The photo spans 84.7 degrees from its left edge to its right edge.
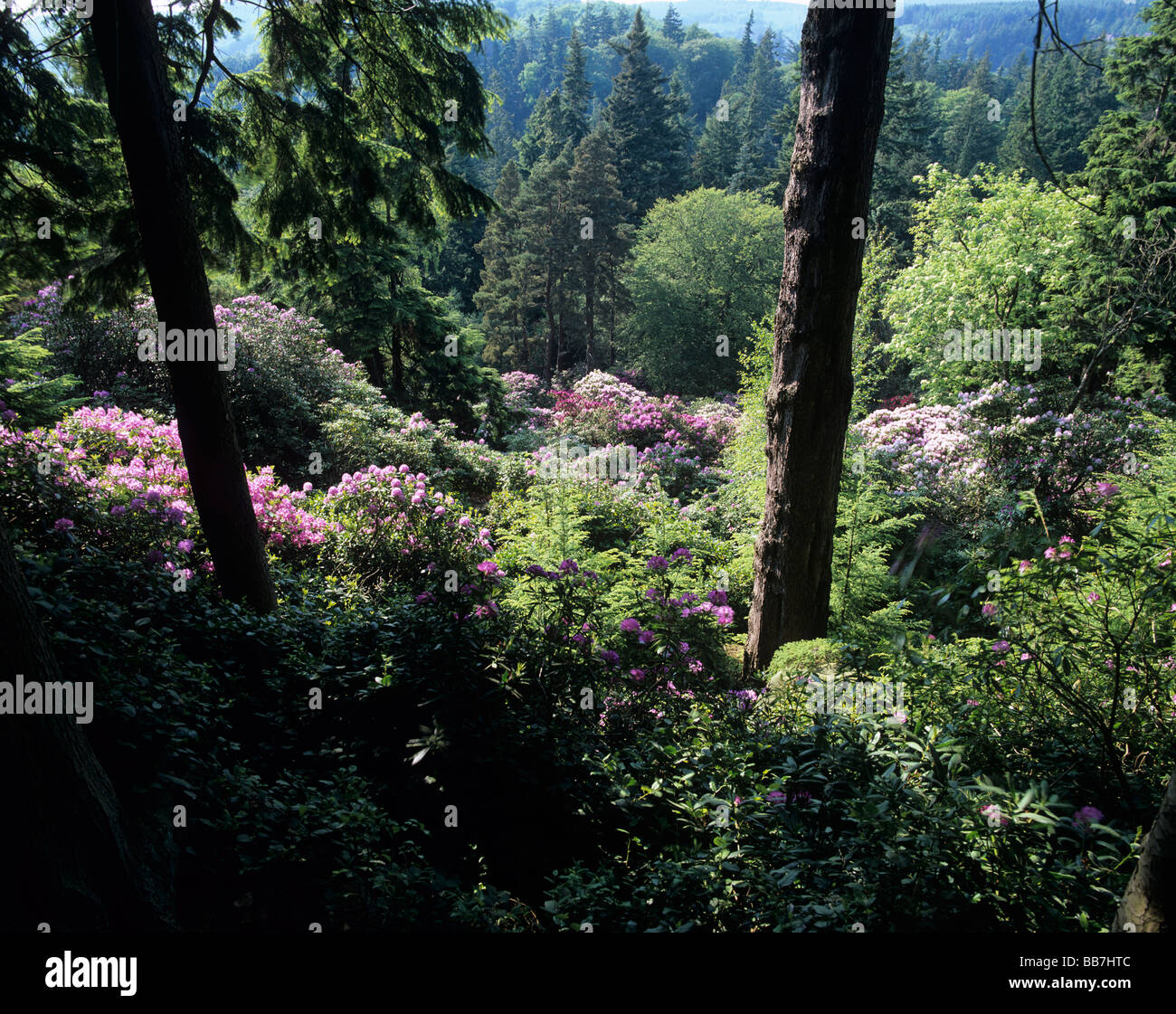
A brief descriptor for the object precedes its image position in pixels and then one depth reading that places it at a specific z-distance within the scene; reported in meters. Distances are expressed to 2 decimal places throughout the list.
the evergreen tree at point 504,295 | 31.02
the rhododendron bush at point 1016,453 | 10.48
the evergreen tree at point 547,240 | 28.92
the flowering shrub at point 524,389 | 22.30
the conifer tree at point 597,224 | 28.77
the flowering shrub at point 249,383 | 9.58
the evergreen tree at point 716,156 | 43.16
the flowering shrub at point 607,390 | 16.20
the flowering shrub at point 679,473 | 12.51
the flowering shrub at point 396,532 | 6.57
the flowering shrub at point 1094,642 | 2.47
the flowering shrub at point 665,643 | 3.75
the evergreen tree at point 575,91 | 43.53
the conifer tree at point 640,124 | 39.56
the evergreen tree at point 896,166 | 33.44
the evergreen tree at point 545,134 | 40.81
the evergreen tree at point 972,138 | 47.88
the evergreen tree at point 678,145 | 40.88
